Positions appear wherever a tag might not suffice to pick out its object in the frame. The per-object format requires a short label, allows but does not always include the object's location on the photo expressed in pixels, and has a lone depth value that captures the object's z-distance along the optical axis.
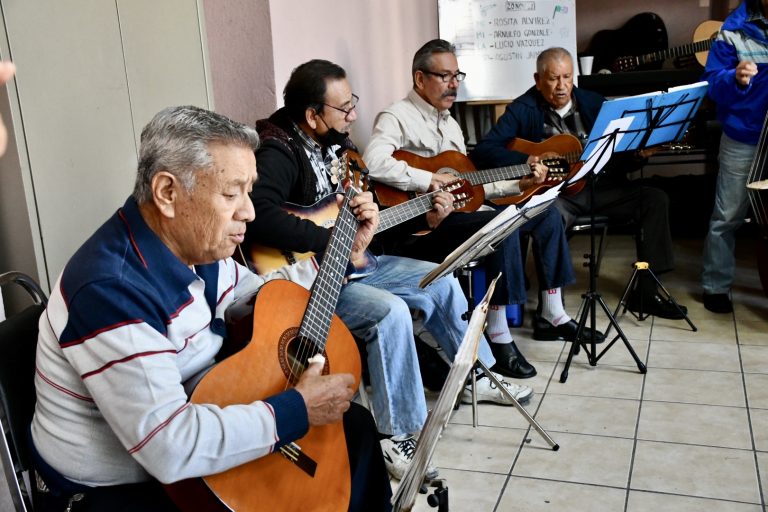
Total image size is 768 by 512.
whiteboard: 4.75
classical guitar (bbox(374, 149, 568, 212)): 3.17
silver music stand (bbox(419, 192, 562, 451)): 1.90
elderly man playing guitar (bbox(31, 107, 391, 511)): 1.16
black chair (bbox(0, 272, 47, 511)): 1.22
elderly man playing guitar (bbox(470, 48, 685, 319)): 3.51
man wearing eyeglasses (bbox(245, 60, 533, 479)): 2.21
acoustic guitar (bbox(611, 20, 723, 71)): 5.13
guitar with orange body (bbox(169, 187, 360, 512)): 1.29
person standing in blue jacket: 3.36
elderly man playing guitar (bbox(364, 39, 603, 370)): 2.99
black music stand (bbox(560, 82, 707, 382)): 2.76
